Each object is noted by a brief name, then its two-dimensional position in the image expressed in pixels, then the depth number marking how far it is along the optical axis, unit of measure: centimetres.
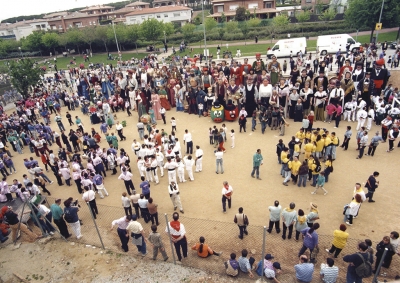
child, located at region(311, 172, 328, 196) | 998
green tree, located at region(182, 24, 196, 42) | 4913
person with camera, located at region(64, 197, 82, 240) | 855
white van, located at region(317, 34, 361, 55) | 2733
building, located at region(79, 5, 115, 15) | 8831
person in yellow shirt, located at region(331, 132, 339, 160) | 1160
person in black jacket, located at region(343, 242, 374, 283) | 619
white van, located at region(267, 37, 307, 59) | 2833
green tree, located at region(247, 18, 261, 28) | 4825
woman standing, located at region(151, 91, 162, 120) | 1862
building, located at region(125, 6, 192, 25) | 6391
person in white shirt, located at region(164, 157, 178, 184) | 1080
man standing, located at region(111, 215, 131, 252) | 788
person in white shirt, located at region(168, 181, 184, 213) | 959
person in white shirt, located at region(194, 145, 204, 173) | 1180
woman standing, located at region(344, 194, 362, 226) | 827
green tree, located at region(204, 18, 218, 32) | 5008
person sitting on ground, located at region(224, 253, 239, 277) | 694
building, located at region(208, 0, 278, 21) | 5941
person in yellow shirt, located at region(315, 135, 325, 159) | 1169
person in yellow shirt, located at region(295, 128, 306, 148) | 1260
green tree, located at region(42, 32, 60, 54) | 5488
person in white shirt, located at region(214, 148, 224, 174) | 1178
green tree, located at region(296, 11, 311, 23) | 4772
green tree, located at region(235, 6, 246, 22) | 5609
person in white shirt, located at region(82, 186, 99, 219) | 963
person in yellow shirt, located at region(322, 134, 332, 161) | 1170
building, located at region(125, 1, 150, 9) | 8638
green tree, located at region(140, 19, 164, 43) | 4566
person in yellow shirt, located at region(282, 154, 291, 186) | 1077
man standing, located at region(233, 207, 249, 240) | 812
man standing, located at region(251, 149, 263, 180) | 1100
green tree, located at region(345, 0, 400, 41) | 3105
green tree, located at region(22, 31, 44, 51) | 5632
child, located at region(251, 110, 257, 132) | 1569
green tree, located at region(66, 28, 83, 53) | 5194
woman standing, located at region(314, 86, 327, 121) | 1550
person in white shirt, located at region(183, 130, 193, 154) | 1381
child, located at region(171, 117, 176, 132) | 1633
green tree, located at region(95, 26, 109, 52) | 5100
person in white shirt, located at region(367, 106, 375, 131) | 1393
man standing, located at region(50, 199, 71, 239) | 870
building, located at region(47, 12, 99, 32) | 7552
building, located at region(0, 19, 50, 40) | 7794
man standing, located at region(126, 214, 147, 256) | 761
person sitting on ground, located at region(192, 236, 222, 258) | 766
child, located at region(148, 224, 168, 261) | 741
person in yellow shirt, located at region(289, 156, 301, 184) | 1057
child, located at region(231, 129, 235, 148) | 1370
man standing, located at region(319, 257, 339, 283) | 634
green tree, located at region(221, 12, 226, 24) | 5827
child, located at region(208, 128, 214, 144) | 1459
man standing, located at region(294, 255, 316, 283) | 648
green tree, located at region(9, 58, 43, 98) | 2544
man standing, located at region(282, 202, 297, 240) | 791
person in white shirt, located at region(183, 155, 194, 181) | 1141
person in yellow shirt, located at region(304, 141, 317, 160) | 1136
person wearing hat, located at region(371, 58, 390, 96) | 1633
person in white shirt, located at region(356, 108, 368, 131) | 1381
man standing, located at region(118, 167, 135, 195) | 1082
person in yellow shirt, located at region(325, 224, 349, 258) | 707
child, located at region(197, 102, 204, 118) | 1855
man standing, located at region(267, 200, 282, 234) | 819
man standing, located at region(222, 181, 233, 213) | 935
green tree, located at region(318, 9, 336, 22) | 4584
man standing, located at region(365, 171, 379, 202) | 920
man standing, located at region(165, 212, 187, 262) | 739
